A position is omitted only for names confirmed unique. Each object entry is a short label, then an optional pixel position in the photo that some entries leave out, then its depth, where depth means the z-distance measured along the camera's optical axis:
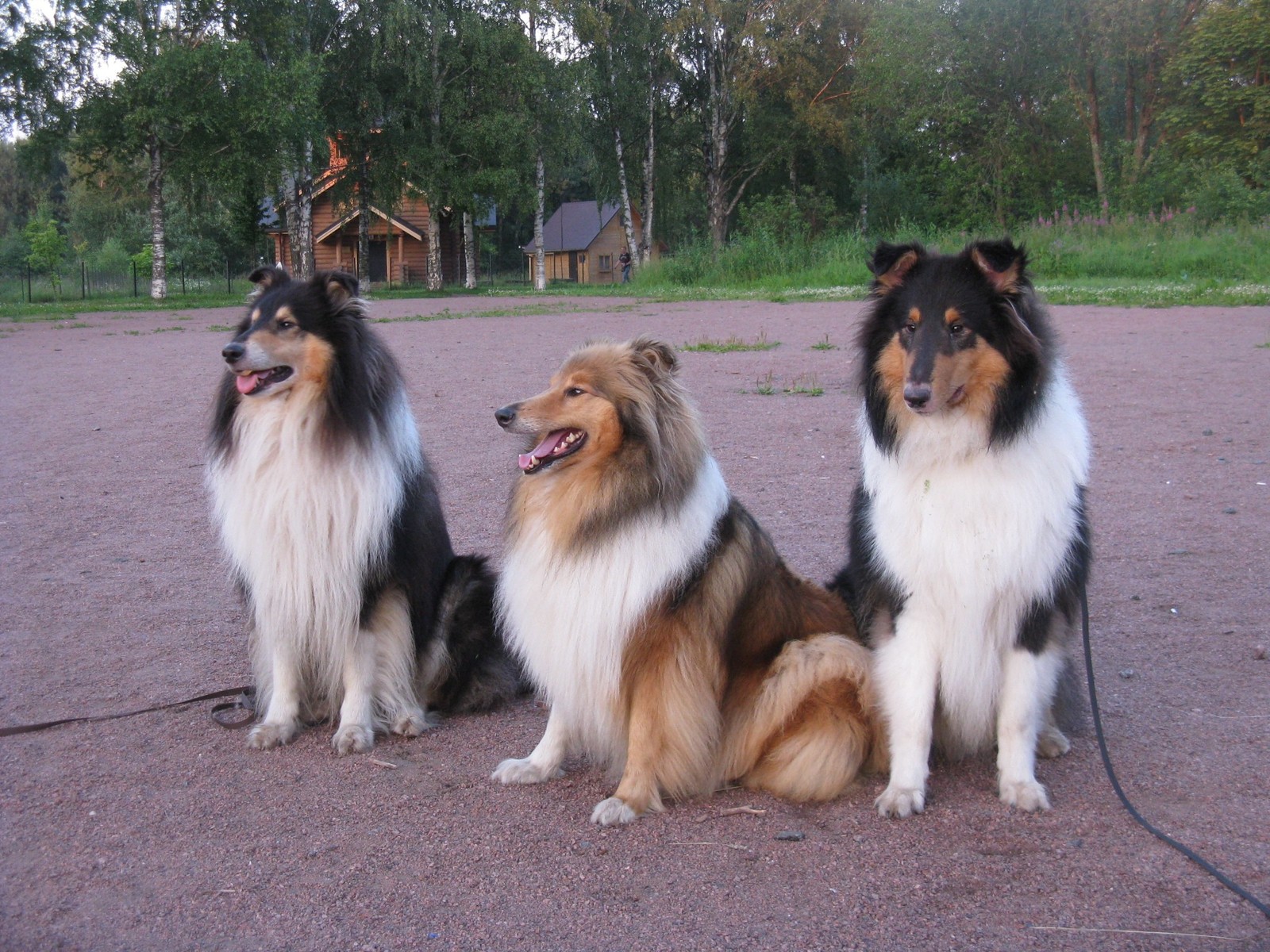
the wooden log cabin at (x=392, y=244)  51.62
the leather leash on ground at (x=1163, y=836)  2.99
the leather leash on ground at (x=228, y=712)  4.35
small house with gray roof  69.06
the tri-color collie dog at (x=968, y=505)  3.44
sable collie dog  3.69
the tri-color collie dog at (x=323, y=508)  4.28
